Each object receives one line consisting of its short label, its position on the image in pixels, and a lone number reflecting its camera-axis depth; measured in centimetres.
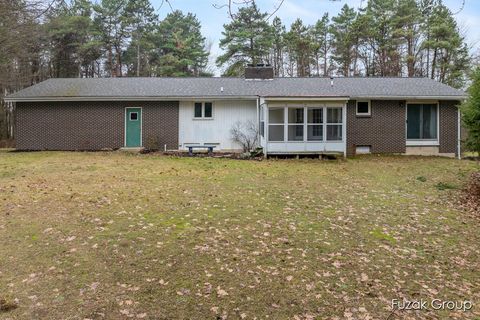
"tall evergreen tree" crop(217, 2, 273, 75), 2615
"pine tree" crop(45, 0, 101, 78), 2634
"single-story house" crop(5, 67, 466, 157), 1614
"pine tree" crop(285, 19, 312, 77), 2894
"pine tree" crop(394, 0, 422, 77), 2368
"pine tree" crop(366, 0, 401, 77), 2544
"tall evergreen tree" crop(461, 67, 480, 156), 895
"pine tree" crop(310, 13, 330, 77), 2980
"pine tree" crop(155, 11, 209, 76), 2866
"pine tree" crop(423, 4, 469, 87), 2409
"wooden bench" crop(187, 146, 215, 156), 1559
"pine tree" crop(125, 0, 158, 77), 2625
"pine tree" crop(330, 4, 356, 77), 2819
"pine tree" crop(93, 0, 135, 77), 2634
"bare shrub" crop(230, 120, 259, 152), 1658
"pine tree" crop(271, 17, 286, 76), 2881
